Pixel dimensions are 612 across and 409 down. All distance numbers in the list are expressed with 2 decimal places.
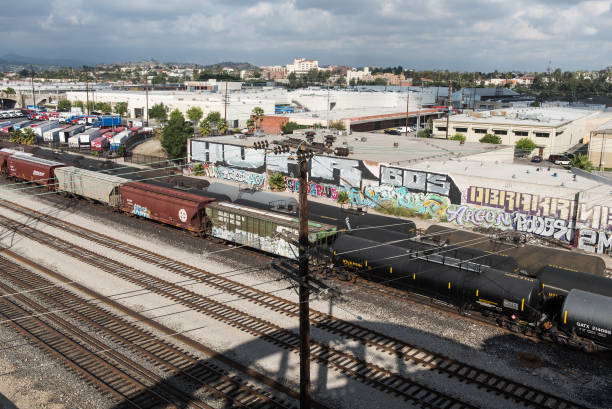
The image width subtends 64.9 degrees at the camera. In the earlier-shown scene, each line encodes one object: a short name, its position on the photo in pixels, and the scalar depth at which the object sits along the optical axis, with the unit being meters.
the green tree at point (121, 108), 112.75
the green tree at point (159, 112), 100.38
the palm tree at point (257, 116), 85.28
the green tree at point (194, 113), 95.31
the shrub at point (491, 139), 71.06
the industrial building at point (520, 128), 71.44
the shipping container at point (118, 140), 72.31
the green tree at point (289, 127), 77.94
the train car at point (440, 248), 23.62
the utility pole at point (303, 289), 13.62
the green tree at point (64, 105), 123.56
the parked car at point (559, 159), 66.06
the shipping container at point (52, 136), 83.50
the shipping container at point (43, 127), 85.35
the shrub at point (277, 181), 51.09
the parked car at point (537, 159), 68.19
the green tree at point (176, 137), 62.38
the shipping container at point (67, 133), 82.12
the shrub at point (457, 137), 73.75
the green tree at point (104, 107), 117.34
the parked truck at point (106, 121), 90.00
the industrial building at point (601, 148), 58.56
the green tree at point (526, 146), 70.77
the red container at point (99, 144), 73.81
